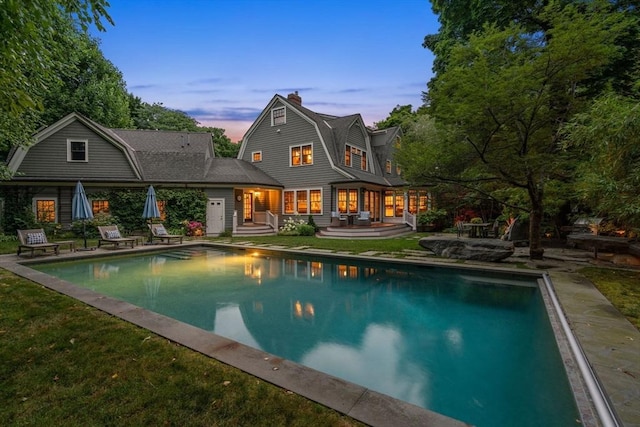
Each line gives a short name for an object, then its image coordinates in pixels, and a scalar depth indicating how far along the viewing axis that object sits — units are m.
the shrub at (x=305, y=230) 17.47
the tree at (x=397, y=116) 34.62
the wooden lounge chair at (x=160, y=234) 13.79
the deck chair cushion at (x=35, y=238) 10.47
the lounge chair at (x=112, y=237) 12.10
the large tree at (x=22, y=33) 3.21
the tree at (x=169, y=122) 34.53
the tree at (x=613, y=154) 4.11
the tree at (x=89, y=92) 18.38
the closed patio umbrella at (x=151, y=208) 13.61
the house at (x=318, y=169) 18.27
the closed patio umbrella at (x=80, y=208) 11.39
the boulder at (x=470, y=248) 8.96
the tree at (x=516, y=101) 7.45
